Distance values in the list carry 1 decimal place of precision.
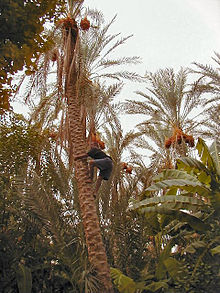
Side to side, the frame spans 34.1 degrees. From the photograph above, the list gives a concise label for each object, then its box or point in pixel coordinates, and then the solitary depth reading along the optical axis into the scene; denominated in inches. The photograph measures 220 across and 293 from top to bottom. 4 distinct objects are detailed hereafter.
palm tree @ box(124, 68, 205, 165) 508.7
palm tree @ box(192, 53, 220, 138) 520.1
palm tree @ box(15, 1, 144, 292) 254.2
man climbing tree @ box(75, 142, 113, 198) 259.0
